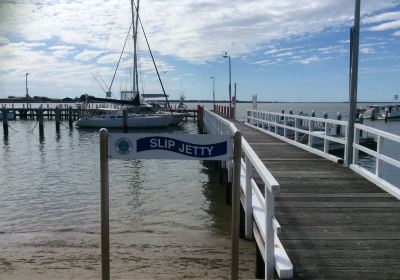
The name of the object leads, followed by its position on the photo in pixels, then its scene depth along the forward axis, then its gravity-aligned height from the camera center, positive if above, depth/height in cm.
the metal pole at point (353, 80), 919 +37
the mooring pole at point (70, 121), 4940 -278
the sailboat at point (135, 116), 4444 -204
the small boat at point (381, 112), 6975 -254
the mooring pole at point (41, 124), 3919 -257
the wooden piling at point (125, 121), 4224 -238
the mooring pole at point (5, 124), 4034 -264
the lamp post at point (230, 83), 4235 +133
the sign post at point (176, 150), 461 -57
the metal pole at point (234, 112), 3272 -115
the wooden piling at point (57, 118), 4464 -225
